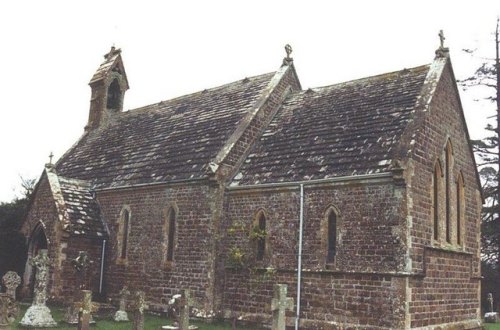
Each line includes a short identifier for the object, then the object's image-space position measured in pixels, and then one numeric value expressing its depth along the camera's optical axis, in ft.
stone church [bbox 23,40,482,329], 54.39
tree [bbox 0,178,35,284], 82.69
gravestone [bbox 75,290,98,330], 51.47
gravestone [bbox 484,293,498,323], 89.20
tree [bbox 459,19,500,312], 114.73
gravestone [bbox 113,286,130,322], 63.77
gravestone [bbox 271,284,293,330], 42.88
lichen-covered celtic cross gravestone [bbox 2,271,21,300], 57.52
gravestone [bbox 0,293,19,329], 45.78
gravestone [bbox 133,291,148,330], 52.11
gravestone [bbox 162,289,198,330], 51.37
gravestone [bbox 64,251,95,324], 59.93
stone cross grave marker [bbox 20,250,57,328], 56.13
